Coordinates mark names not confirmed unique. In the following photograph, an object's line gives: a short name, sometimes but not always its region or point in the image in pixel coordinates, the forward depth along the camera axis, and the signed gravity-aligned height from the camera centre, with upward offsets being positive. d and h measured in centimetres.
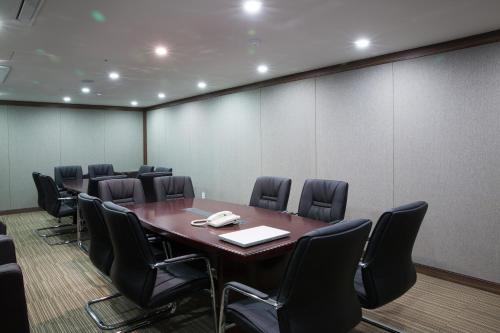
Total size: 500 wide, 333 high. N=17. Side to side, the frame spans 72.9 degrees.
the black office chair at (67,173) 671 -20
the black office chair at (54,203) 482 -60
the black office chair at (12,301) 134 -55
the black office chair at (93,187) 454 -33
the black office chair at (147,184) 536 -35
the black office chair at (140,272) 203 -71
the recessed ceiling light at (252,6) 250 +117
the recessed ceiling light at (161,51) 366 +123
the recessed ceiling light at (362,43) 347 +122
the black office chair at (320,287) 141 -58
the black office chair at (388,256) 191 -59
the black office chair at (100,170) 716 -16
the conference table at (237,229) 212 -53
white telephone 265 -48
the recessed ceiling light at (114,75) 490 +130
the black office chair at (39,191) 534 -44
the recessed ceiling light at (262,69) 459 +128
